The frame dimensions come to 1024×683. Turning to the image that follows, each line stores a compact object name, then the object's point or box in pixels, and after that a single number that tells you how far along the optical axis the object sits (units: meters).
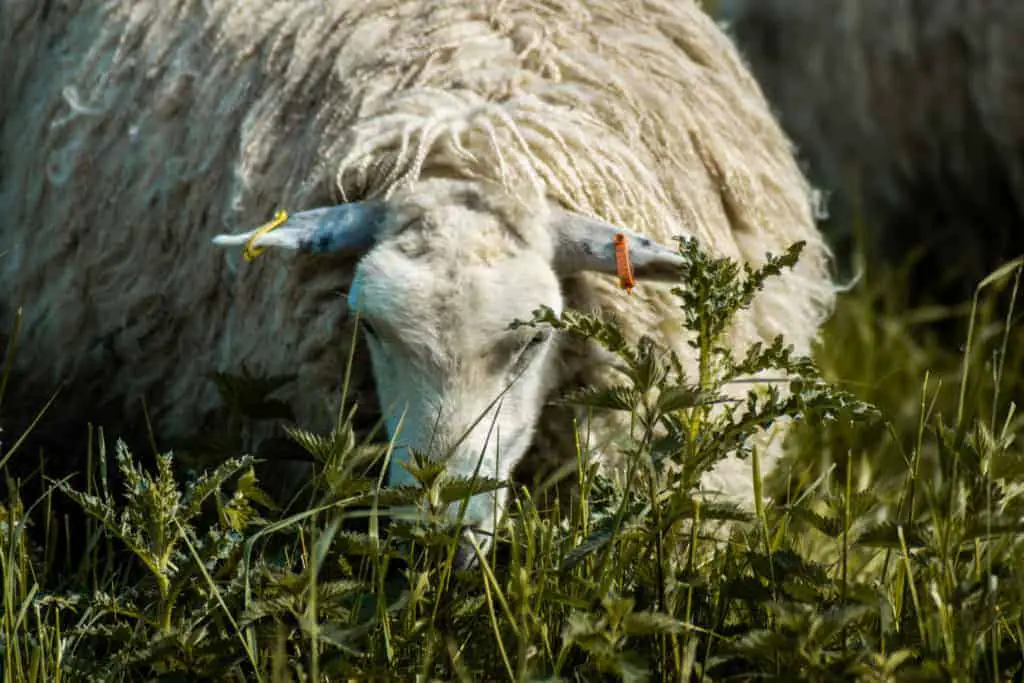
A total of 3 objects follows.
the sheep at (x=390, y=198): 9.47
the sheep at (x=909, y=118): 10.34
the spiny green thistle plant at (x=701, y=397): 9.24
